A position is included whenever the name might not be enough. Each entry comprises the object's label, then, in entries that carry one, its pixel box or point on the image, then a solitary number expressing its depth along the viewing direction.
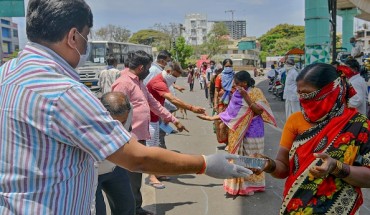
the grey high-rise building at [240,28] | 139.71
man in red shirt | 5.12
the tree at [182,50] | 48.22
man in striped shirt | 1.35
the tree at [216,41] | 64.75
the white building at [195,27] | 103.31
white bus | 20.61
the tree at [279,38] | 70.56
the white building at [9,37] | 63.09
